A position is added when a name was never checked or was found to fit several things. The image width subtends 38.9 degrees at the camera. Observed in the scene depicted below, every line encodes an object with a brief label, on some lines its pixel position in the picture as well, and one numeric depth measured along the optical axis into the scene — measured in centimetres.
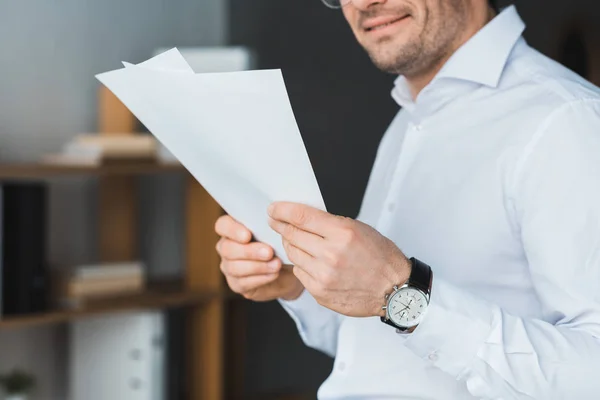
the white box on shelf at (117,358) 302
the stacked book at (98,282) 286
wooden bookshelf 312
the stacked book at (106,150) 286
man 106
